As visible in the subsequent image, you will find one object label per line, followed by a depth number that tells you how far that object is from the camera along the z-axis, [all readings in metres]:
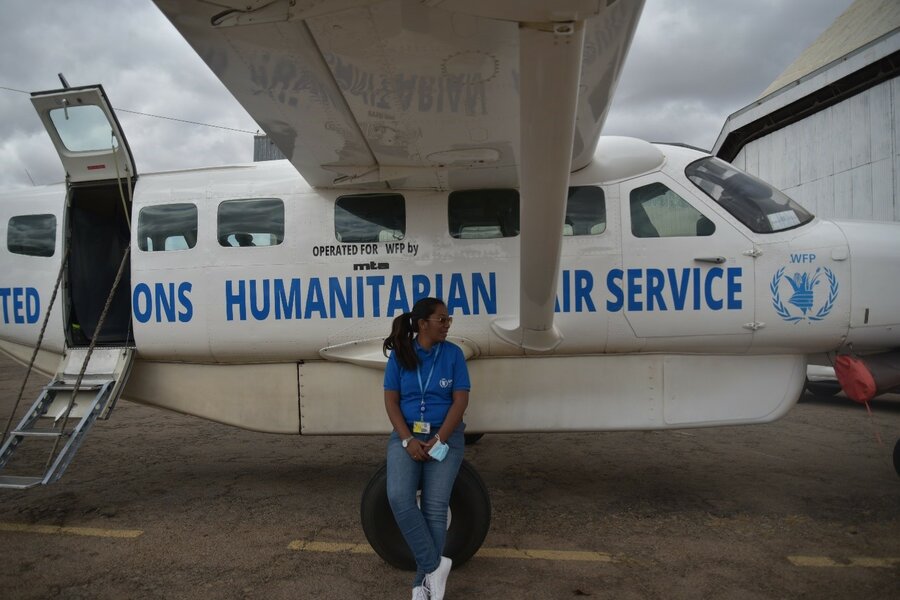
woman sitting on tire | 2.93
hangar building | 10.25
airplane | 4.24
